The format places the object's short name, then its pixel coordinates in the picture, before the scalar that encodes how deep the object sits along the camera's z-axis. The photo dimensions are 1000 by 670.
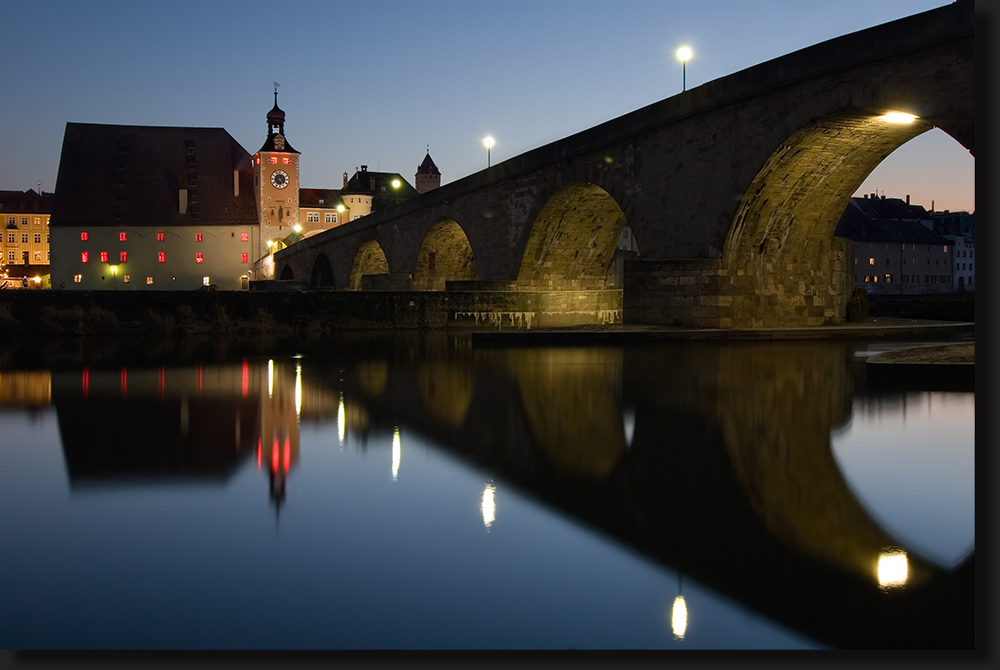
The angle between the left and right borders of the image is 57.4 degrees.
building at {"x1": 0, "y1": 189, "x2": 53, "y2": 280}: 110.19
